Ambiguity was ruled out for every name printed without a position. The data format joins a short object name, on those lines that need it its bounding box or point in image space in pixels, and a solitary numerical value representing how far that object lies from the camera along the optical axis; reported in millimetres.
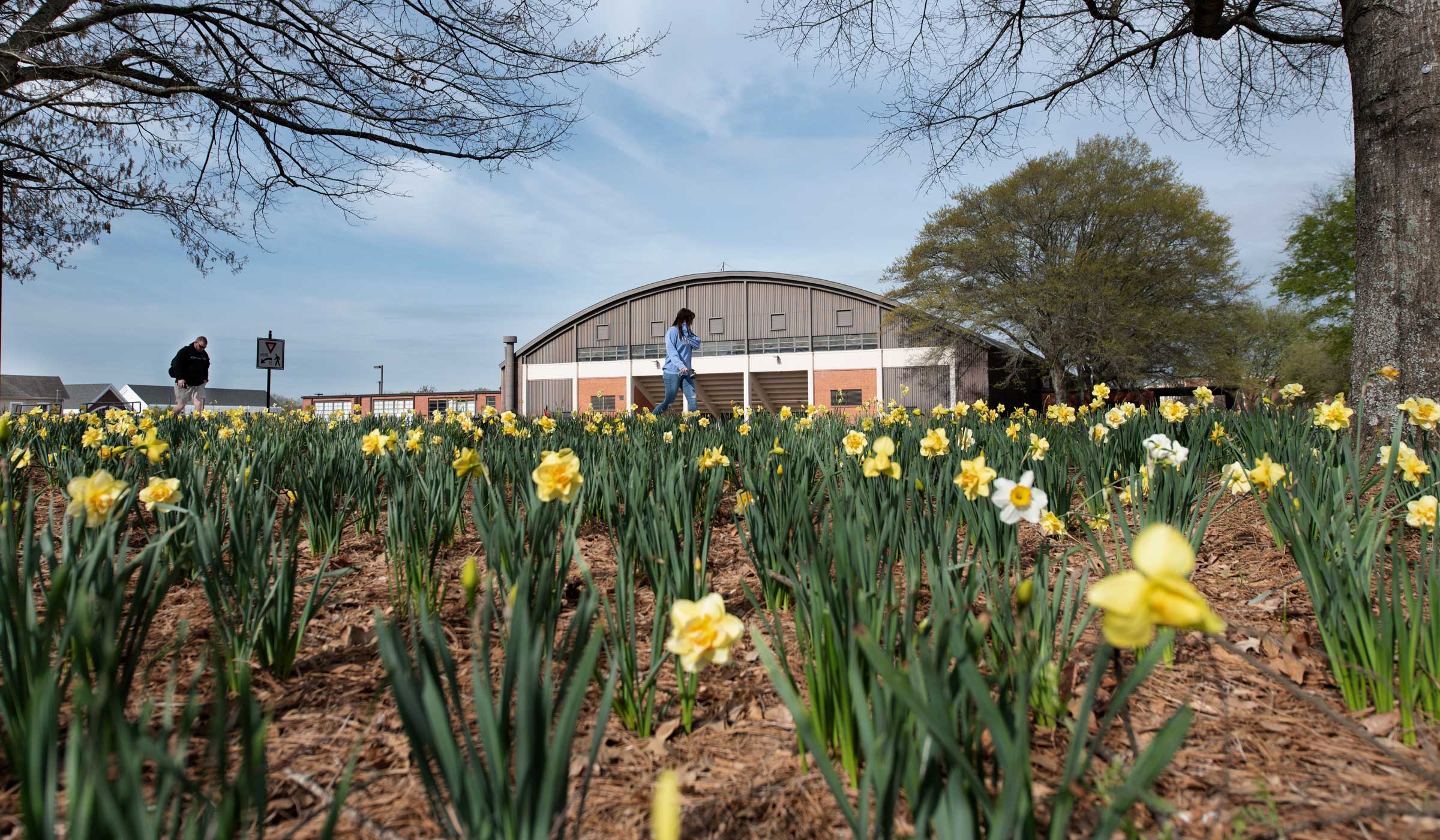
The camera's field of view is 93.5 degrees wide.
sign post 13336
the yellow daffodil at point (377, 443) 2742
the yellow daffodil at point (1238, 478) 2057
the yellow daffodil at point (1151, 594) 645
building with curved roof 29031
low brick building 45031
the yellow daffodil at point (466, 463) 1720
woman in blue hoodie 8953
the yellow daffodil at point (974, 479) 1833
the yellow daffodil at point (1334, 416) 2871
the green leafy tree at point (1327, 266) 21922
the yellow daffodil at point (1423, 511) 1777
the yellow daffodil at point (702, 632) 1078
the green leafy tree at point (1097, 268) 21328
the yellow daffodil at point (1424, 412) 2693
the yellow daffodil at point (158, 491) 1919
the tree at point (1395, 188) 3920
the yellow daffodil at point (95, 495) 1455
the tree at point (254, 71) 6598
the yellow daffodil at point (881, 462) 2006
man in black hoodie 10117
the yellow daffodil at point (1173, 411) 3699
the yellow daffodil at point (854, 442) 2854
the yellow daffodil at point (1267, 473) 1816
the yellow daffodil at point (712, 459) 2789
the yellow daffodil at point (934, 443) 2678
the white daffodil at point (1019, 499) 1639
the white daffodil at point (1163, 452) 2193
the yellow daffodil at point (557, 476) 1502
